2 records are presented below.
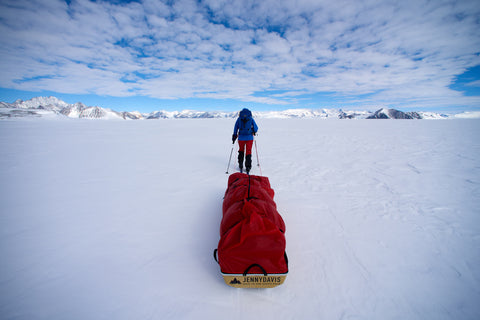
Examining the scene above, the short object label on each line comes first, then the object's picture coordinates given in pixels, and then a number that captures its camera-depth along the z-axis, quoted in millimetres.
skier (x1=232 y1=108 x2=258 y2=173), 6105
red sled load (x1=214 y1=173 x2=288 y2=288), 2074
